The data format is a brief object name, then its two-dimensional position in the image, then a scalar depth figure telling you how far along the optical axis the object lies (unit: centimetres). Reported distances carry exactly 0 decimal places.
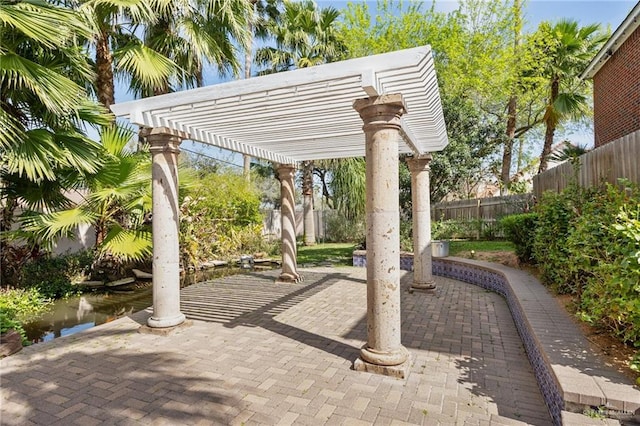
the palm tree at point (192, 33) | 875
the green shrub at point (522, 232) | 662
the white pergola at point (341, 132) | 341
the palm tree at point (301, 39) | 1457
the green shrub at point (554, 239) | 482
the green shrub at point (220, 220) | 1030
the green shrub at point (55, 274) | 742
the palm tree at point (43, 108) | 491
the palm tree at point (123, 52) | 745
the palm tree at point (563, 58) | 1366
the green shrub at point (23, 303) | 563
